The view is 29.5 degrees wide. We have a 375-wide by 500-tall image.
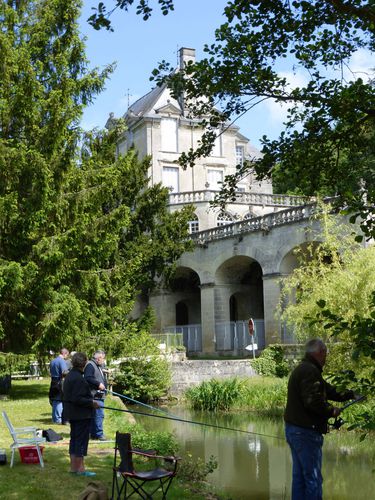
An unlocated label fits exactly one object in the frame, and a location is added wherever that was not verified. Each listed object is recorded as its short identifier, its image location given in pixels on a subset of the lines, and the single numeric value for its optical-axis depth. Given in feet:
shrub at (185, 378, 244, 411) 67.51
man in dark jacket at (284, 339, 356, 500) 19.90
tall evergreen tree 53.21
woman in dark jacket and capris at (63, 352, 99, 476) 26.23
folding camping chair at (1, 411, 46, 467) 27.88
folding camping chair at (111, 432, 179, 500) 20.85
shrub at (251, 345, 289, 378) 81.15
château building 102.12
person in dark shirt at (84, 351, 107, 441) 34.12
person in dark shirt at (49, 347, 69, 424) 40.74
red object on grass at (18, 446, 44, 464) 28.99
